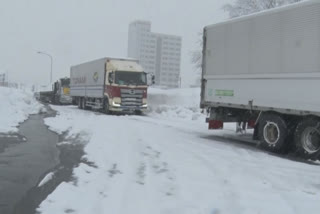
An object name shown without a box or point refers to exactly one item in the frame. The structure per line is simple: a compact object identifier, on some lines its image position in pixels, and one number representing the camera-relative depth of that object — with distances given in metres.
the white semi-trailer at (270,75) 10.70
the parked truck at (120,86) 27.98
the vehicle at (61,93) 46.59
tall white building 93.81
